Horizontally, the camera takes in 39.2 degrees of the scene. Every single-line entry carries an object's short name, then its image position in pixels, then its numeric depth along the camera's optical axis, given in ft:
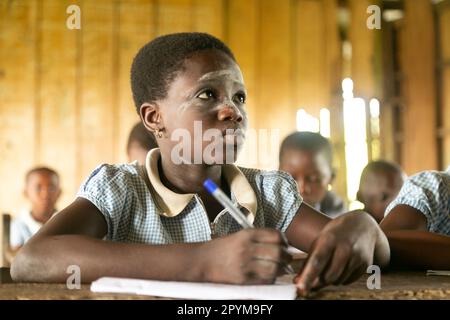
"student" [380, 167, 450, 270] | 3.31
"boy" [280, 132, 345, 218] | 8.27
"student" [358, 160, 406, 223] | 8.15
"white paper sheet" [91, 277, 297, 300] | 2.04
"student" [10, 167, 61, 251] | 9.78
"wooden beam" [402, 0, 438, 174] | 12.42
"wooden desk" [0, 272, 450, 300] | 2.10
